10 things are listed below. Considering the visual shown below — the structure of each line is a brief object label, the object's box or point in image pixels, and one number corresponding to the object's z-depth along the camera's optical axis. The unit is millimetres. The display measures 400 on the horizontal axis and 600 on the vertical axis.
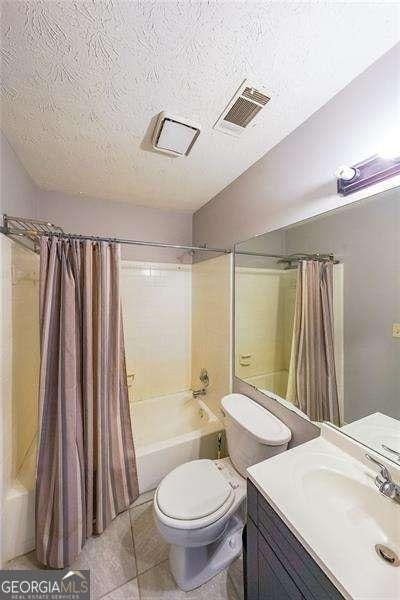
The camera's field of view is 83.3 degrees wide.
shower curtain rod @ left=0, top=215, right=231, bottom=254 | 1163
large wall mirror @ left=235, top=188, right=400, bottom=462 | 869
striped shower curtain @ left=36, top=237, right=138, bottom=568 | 1201
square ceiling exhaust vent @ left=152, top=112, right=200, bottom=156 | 1141
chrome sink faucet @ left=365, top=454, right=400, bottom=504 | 720
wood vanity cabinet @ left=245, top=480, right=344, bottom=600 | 592
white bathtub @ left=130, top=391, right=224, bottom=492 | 1583
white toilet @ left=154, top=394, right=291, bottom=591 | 1035
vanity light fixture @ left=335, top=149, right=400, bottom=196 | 814
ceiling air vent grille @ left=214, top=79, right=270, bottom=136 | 975
